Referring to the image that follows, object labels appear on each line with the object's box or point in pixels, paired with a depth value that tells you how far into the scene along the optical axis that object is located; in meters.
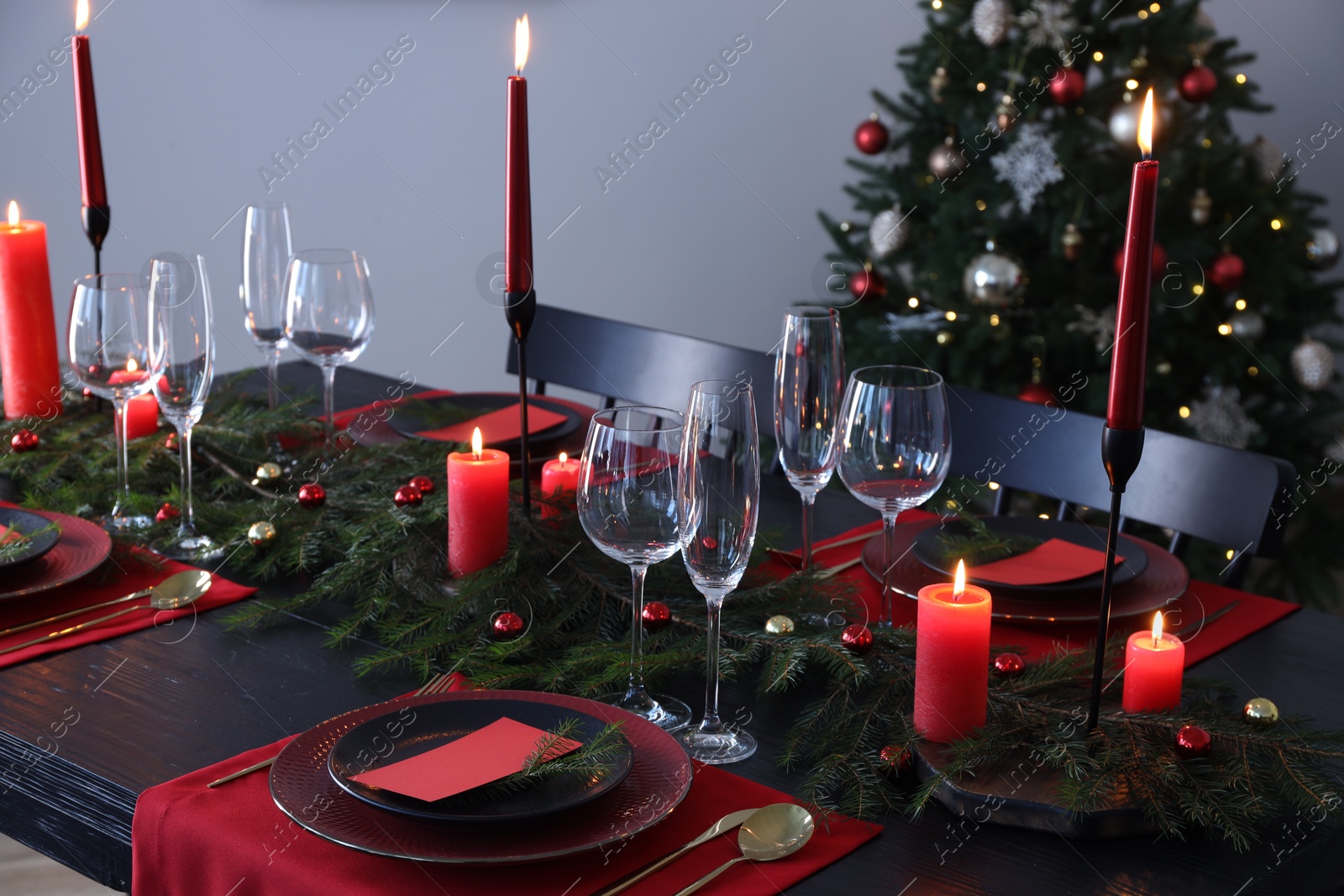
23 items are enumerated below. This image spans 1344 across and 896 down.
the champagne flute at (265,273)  1.49
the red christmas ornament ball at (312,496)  1.22
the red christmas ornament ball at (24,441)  1.43
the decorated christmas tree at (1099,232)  2.42
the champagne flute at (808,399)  1.05
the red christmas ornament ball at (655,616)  0.98
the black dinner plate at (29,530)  1.06
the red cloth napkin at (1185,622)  1.02
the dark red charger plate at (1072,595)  1.04
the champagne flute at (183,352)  1.19
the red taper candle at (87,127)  1.43
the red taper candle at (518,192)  1.01
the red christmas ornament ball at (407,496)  1.16
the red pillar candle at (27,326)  1.51
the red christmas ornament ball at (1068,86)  2.40
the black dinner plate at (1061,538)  1.08
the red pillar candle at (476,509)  1.05
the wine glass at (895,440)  0.97
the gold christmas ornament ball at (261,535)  1.17
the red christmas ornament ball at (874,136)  2.65
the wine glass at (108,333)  1.20
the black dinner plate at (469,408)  1.50
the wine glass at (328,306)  1.41
